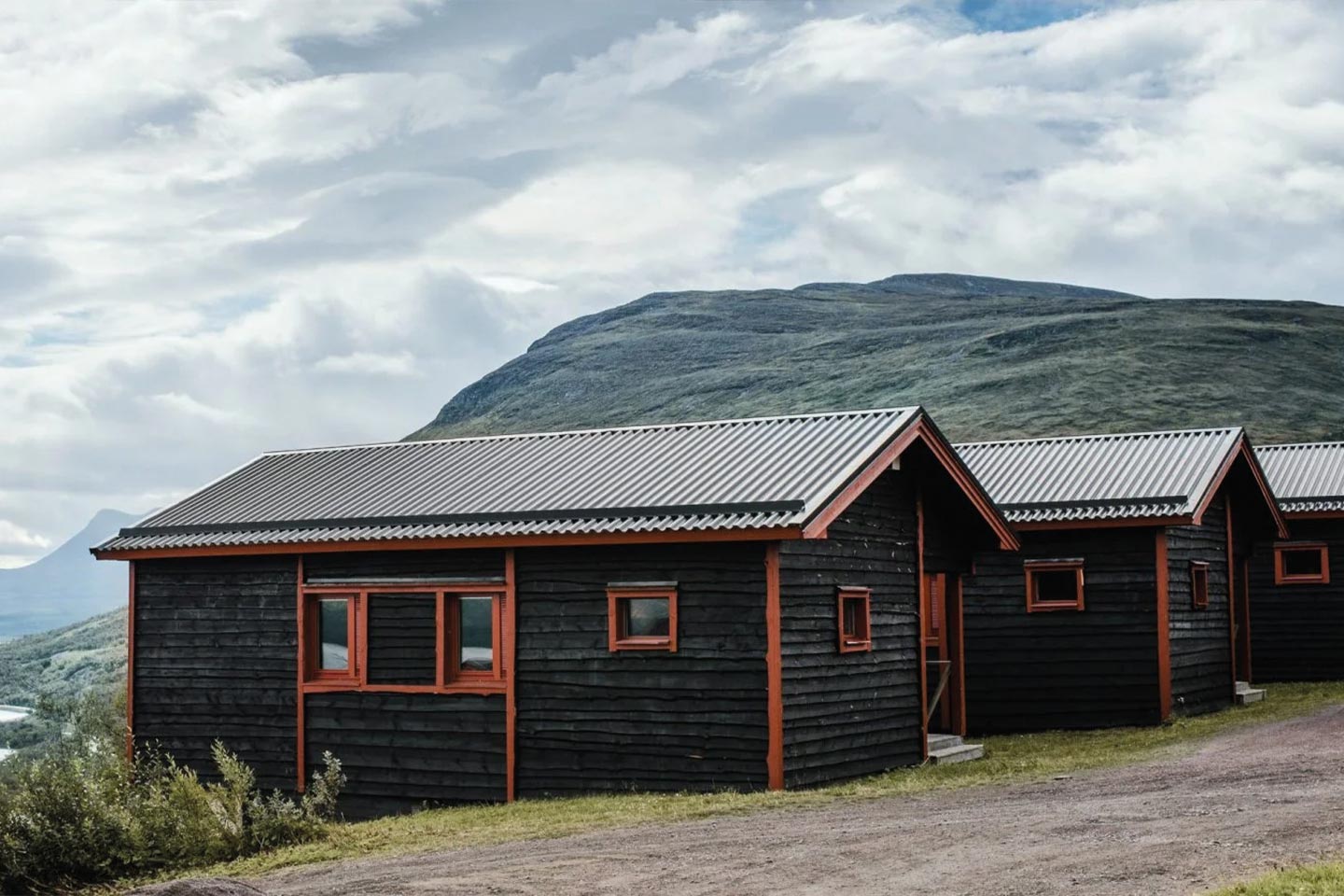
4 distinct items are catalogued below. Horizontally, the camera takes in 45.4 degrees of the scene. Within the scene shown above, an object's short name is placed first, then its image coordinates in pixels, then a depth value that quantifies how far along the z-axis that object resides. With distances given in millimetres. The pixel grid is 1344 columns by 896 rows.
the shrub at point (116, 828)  15641
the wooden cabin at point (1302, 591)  31000
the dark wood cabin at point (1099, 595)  24625
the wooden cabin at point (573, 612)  18125
